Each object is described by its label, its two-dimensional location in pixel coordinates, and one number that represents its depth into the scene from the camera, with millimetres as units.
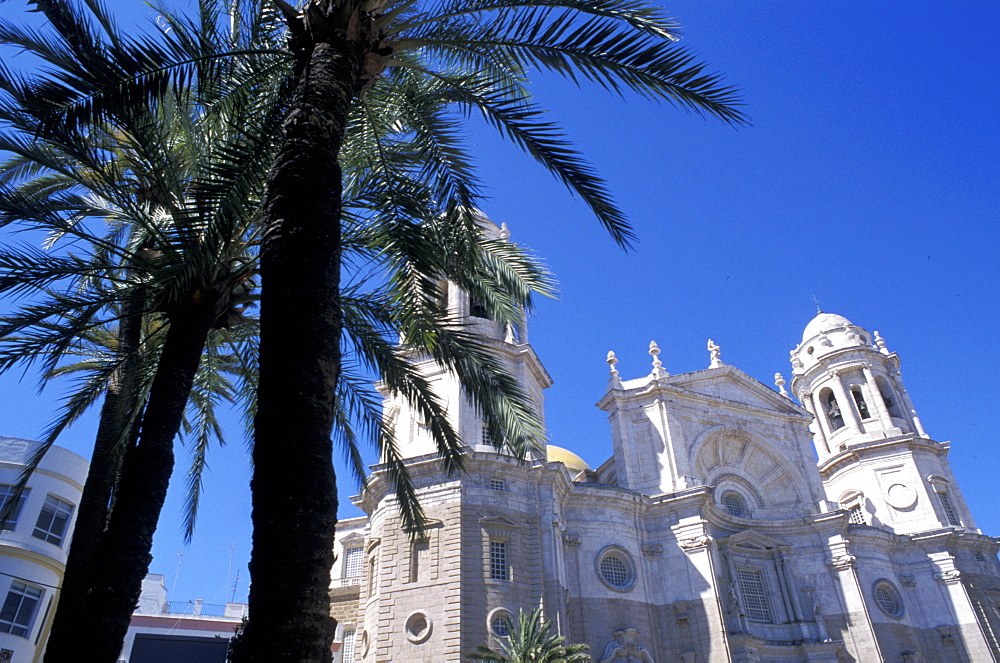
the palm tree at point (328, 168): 5348
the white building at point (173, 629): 12180
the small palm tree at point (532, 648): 22969
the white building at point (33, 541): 22609
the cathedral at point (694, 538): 28109
